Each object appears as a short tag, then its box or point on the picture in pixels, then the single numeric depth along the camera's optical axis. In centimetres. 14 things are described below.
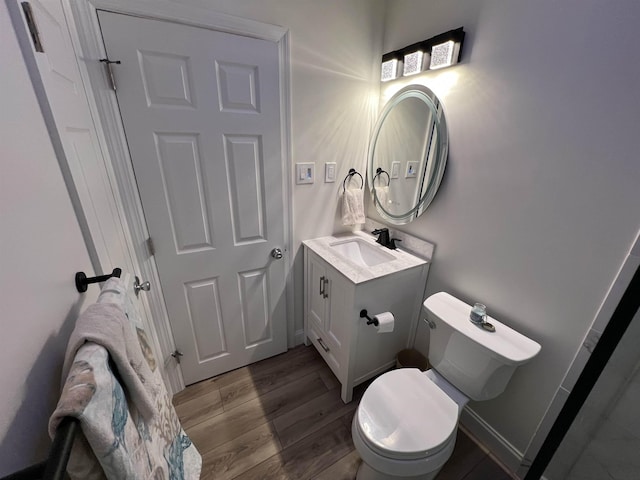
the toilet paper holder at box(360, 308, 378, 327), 132
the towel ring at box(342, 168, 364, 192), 177
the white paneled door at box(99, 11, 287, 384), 111
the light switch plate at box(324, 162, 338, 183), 166
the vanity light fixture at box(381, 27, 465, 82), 118
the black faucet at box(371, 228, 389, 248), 166
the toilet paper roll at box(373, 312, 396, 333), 131
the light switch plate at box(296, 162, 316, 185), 157
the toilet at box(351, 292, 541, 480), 95
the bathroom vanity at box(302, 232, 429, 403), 135
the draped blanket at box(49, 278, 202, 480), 36
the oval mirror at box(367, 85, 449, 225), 137
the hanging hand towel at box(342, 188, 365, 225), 176
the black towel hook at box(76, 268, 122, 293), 65
